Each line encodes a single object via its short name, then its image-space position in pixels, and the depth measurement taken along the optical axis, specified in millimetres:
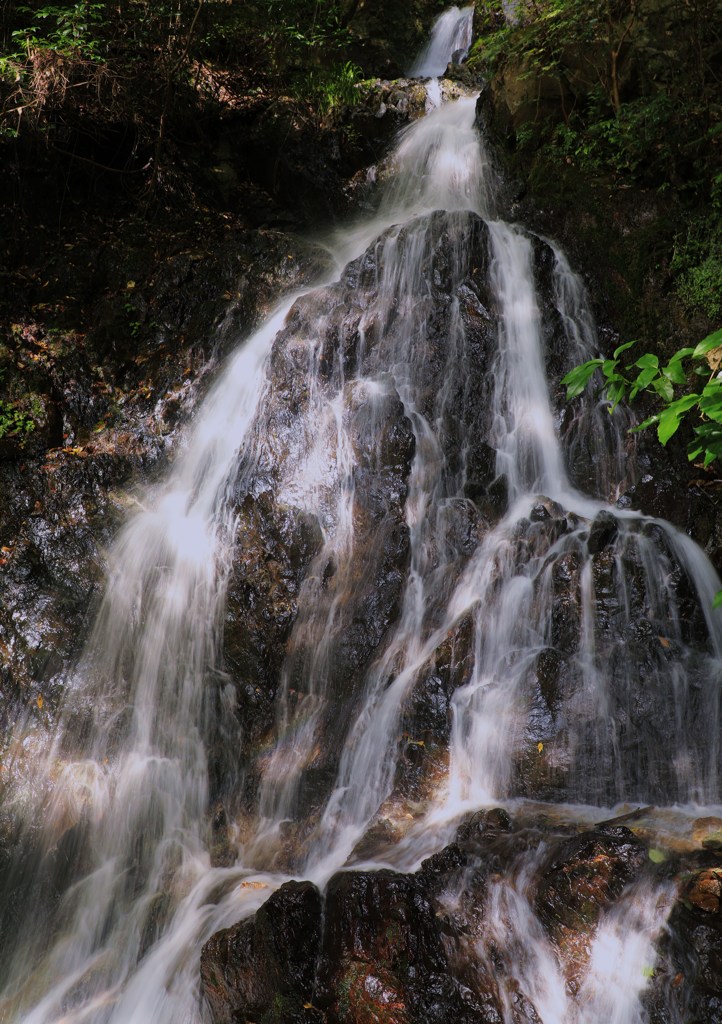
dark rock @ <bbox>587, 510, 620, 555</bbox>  4816
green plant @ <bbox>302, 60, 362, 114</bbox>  9391
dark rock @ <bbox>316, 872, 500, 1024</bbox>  3088
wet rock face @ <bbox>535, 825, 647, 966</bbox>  3180
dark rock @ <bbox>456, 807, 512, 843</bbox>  3805
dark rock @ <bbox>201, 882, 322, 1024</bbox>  3311
